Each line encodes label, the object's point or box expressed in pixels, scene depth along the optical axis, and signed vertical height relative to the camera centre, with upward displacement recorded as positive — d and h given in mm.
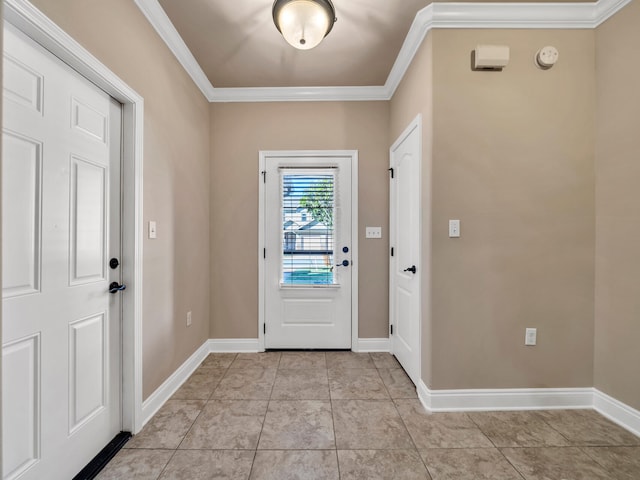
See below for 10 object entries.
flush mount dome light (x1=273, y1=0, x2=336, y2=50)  1770 +1327
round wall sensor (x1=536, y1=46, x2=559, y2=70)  2008 +1237
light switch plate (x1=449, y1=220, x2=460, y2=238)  2041 +81
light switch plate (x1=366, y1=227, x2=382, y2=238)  3068 +79
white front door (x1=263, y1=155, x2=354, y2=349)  3057 -126
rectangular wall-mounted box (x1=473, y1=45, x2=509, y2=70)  1972 +1211
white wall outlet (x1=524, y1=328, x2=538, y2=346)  2074 -668
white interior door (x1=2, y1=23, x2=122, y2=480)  1180 -123
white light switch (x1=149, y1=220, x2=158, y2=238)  1994 +63
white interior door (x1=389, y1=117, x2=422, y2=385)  2297 -77
